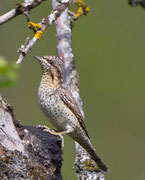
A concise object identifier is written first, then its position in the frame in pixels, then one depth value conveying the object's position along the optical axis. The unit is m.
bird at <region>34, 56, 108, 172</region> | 8.00
